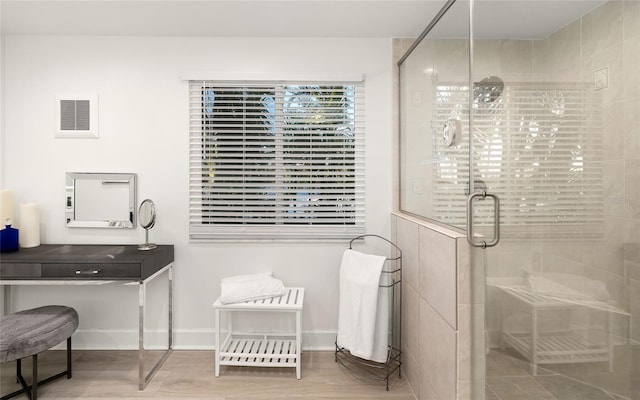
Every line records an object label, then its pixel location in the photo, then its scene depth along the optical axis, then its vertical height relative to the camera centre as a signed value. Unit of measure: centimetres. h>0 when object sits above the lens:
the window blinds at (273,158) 279 +32
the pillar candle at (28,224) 262 -19
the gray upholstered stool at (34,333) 196 -77
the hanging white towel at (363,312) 226 -72
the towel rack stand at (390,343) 243 -105
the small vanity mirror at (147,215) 262 -12
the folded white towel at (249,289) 242 -62
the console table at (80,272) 224 -45
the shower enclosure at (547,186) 94 +5
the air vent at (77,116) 278 +64
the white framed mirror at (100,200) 278 -1
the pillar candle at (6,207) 257 -6
